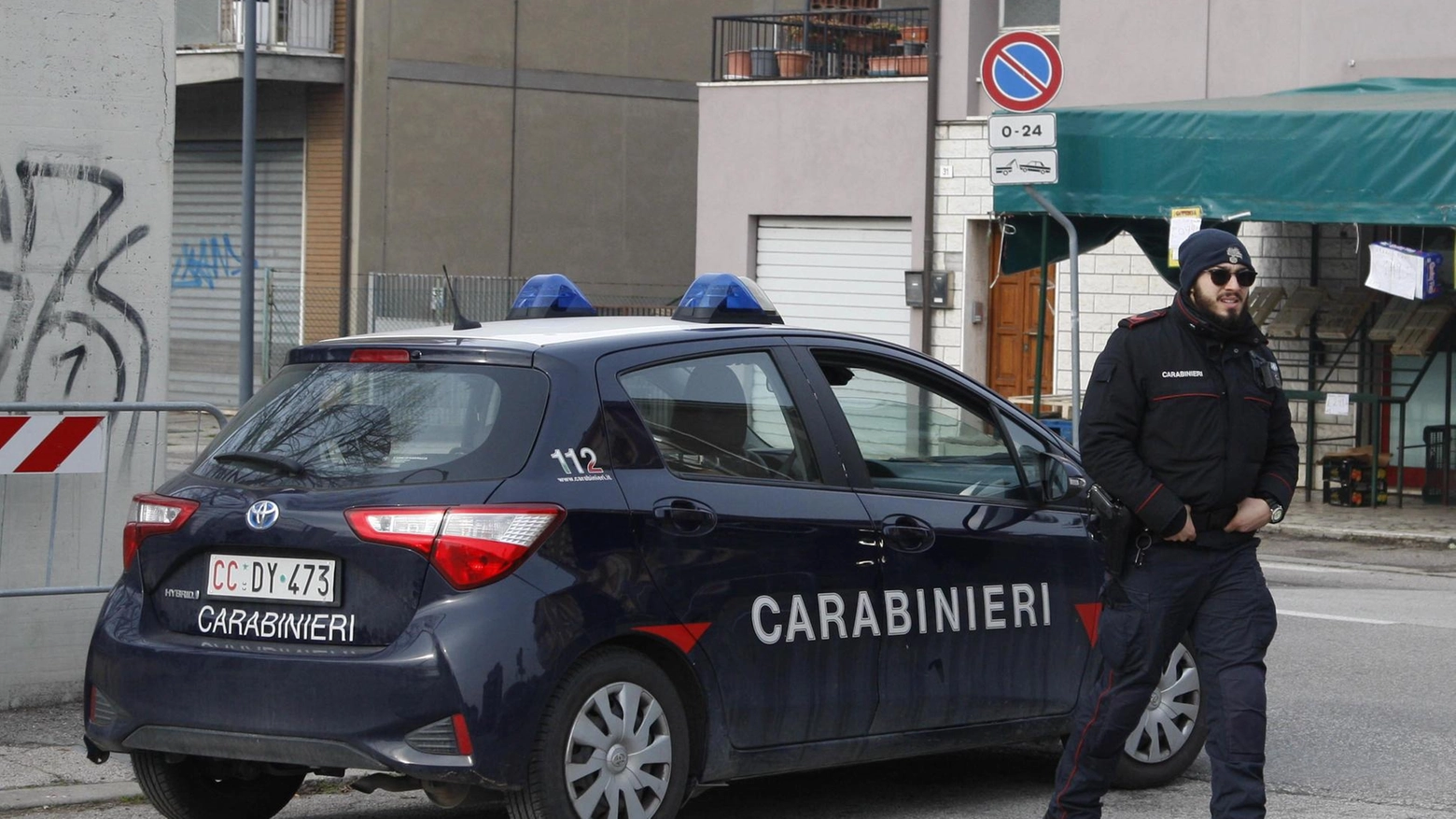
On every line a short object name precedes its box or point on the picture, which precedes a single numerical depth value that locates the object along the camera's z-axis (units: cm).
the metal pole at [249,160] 1969
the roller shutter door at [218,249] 2783
